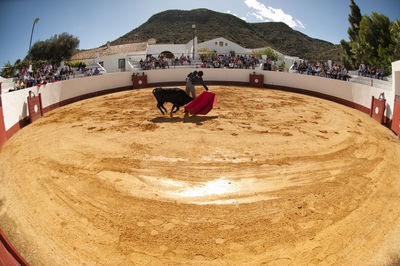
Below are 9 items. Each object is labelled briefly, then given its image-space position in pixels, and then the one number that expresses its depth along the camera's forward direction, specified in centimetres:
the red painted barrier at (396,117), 841
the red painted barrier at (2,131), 745
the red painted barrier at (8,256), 271
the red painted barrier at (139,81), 1931
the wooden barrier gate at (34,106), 1016
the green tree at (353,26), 3162
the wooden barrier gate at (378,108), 989
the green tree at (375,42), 2177
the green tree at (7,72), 1881
